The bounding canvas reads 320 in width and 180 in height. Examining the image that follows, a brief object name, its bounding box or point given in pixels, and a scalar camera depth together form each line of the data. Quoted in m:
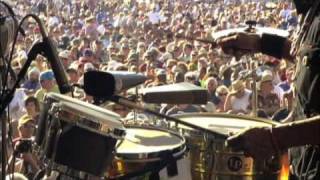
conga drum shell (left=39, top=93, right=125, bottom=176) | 2.72
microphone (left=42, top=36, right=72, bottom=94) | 2.73
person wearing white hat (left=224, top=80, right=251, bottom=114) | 8.43
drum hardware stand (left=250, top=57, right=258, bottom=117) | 4.45
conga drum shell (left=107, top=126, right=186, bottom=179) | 3.12
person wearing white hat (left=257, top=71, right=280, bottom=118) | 8.05
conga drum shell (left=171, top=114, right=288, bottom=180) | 3.62
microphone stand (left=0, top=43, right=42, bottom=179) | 2.75
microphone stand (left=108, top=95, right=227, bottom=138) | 2.64
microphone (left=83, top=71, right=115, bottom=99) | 2.62
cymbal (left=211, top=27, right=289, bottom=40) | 3.37
